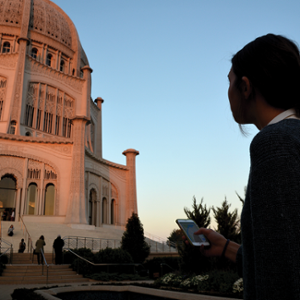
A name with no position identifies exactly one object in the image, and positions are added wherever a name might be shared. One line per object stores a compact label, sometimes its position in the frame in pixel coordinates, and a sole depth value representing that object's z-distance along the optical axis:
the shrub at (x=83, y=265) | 12.68
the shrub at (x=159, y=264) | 15.12
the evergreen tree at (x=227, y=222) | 10.08
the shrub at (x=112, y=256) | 13.30
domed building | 23.33
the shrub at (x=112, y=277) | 11.88
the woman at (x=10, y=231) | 17.65
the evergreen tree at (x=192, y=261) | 9.66
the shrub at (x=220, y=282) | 7.30
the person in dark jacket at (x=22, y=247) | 15.07
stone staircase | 11.08
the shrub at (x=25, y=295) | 6.48
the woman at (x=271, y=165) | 0.81
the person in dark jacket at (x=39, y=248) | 13.09
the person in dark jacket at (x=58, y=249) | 13.86
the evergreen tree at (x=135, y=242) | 16.12
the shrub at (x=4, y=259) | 12.76
